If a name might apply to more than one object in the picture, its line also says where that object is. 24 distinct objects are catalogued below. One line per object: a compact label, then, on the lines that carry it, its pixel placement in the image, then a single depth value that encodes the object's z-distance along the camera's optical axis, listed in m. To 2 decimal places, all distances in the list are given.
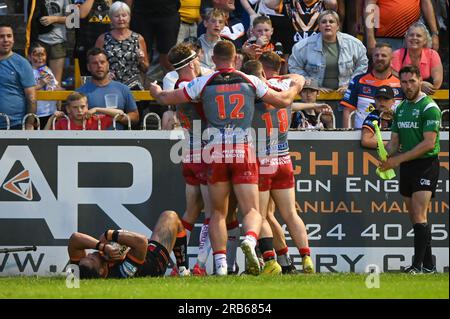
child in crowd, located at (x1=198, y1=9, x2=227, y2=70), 16.23
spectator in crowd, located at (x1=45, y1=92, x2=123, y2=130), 14.91
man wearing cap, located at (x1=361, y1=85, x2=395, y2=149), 14.92
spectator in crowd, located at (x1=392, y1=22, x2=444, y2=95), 15.95
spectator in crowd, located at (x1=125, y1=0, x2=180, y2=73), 16.73
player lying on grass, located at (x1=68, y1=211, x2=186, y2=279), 13.06
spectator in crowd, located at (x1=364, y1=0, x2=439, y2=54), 16.81
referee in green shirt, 14.04
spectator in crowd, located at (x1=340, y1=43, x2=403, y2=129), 15.45
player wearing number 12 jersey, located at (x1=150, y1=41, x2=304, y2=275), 13.28
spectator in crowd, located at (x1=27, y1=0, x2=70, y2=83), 16.97
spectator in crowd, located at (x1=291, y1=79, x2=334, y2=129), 15.20
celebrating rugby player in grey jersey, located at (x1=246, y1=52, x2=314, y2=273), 13.97
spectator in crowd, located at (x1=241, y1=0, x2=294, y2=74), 16.86
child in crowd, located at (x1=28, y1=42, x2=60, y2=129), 16.22
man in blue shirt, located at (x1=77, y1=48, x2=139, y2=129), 15.30
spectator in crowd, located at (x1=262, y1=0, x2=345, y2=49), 16.83
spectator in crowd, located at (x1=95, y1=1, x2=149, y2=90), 16.09
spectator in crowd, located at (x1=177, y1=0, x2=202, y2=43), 17.30
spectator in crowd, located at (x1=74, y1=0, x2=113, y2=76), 16.73
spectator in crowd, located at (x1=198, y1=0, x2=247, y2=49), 16.75
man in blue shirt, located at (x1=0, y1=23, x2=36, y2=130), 15.30
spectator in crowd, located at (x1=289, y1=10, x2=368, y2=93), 16.11
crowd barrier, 14.97
